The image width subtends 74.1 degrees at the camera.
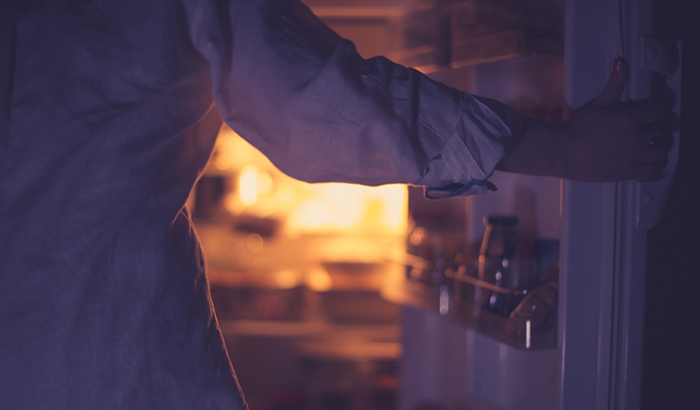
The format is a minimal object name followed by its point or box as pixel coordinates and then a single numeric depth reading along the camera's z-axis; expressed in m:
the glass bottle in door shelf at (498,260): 0.80
